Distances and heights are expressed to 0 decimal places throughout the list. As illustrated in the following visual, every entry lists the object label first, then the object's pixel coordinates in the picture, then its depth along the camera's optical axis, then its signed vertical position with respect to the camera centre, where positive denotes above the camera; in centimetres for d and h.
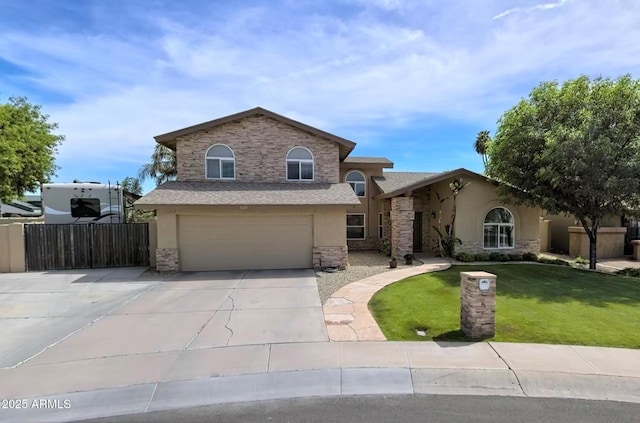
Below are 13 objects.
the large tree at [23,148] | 1806 +365
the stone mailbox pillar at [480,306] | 611 -200
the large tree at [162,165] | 2464 +306
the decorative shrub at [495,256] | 1526 -260
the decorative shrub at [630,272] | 1295 -296
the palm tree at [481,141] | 3653 +697
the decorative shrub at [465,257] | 1492 -256
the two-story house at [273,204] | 1300 -3
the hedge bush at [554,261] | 1501 -283
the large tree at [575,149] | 1188 +202
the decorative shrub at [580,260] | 1590 -298
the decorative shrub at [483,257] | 1516 -260
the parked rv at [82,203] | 1509 +14
